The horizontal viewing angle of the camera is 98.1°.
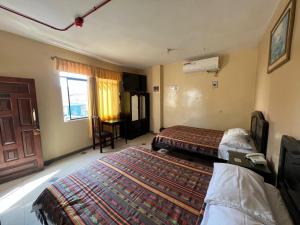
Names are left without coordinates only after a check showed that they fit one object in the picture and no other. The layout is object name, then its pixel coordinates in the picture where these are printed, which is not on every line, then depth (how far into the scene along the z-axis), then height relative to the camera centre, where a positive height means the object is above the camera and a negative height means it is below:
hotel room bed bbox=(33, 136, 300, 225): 0.84 -0.84
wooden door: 2.18 -0.51
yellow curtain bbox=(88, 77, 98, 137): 3.47 +0.02
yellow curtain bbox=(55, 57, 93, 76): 2.83 +0.77
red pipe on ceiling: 1.55 +1.13
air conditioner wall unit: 3.41 +0.91
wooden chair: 3.48 -0.90
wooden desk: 3.74 -0.67
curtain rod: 2.77 +0.91
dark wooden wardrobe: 4.39 -0.19
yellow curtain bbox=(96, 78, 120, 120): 3.81 +0.05
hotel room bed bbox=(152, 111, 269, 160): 1.94 -0.85
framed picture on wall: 1.22 +0.65
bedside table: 1.40 -0.79
